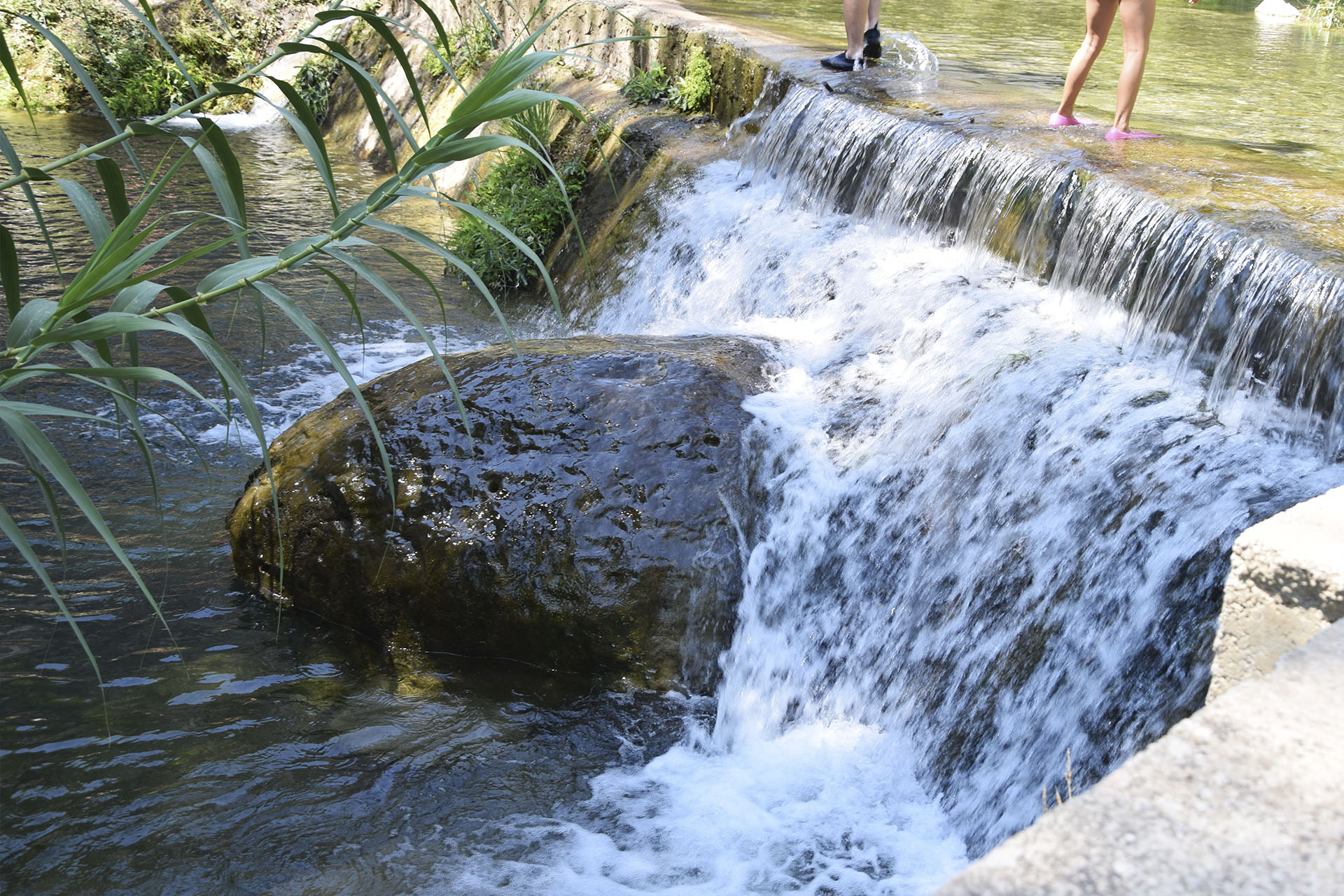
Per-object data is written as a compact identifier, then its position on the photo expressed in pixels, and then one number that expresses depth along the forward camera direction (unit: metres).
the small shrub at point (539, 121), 7.98
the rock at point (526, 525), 3.88
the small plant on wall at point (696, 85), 7.92
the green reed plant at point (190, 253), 1.66
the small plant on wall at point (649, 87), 8.39
